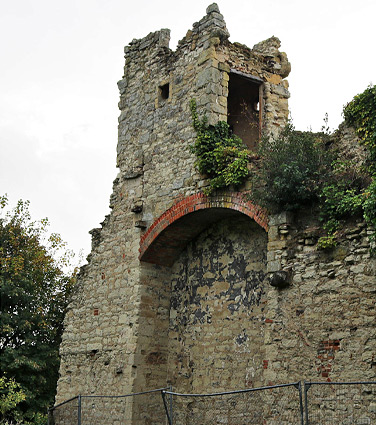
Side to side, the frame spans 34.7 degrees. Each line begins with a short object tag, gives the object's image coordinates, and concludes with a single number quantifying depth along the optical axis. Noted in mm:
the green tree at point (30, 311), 18227
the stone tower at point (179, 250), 10789
